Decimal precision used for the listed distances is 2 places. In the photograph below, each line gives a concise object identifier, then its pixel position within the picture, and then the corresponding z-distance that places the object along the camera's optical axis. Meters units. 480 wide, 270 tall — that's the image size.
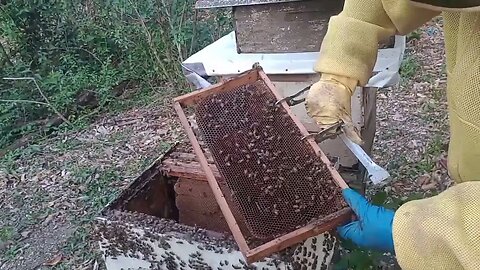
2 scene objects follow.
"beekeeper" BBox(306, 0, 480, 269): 1.18
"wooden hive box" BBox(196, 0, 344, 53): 2.34
